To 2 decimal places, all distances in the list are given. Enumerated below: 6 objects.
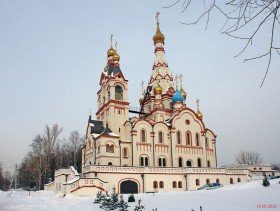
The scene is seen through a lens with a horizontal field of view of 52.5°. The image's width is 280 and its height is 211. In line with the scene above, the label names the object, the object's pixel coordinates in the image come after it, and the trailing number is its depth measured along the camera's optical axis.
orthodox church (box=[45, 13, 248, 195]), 30.37
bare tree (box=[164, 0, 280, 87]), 3.44
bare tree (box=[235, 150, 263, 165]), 79.75
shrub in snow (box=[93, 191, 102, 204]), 18.72
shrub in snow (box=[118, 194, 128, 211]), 14.34
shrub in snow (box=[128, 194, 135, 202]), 18.81
